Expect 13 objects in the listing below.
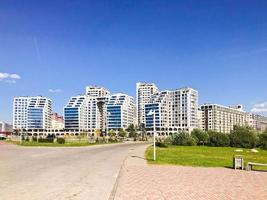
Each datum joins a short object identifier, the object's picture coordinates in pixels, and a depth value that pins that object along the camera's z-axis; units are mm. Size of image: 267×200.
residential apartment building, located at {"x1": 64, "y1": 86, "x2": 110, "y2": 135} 113608
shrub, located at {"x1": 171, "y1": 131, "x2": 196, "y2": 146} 37254
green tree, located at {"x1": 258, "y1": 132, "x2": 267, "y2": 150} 34574
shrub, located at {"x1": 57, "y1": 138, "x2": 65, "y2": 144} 37977
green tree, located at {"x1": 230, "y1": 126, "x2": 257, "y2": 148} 36993
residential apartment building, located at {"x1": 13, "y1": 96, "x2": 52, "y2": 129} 118006
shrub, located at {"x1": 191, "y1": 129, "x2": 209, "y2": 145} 40814
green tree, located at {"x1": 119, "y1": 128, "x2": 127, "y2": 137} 83864
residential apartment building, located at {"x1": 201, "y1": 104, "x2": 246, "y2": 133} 118602
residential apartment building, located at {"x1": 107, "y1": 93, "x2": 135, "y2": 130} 107092
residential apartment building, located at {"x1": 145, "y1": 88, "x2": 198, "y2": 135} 102053
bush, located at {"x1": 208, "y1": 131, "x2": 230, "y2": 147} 38689
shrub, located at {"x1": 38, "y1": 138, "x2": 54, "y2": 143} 40821
